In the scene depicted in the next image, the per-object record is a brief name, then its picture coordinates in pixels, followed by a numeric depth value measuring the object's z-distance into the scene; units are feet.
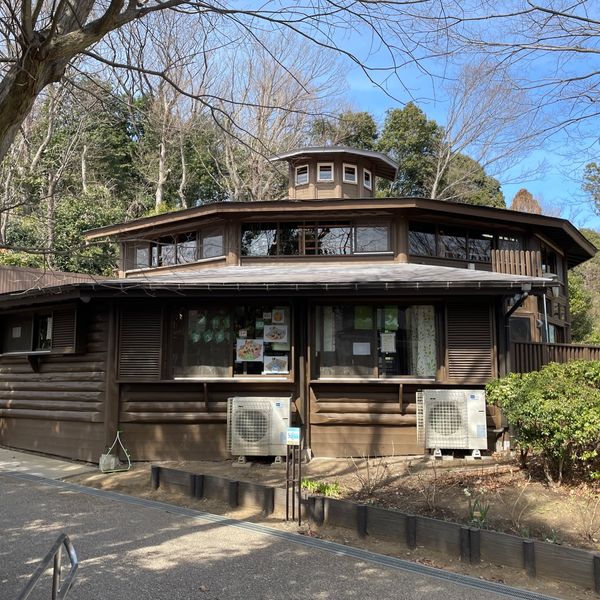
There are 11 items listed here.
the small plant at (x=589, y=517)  16.56
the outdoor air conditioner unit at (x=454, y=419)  27.02
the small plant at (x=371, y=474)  20.47
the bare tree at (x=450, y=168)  103.30
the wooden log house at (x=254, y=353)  28.48
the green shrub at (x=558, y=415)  19.79
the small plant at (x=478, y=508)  16.31
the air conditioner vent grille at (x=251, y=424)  27.35
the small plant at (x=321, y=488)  20.18
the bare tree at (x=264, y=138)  29.66
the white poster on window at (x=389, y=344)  29.35
